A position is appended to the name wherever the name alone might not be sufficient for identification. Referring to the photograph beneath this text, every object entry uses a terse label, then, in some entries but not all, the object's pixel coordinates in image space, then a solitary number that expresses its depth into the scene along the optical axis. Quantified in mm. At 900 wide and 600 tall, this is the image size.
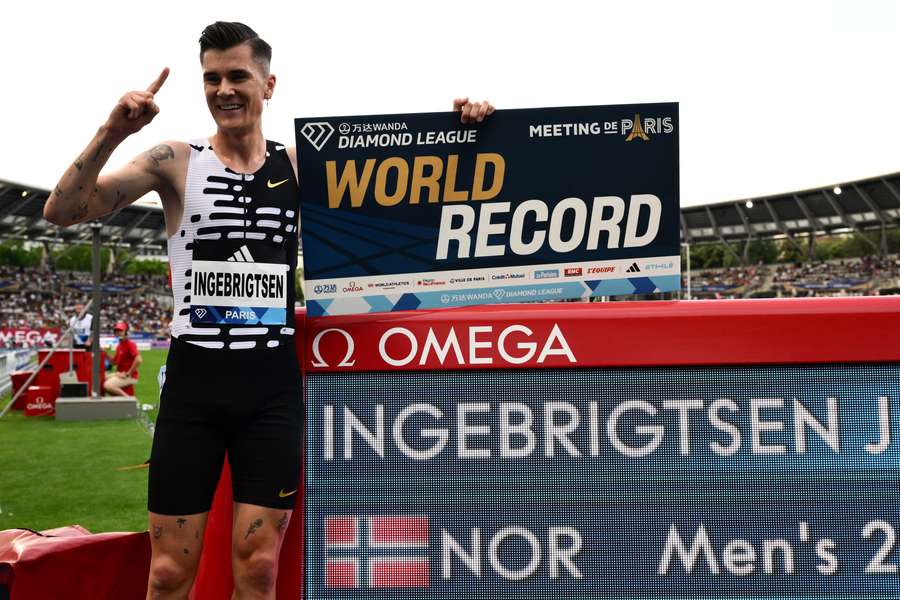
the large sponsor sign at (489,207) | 2145
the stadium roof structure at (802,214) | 57219
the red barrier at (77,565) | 2457
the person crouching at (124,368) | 13680
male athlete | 2062
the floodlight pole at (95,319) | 11654
